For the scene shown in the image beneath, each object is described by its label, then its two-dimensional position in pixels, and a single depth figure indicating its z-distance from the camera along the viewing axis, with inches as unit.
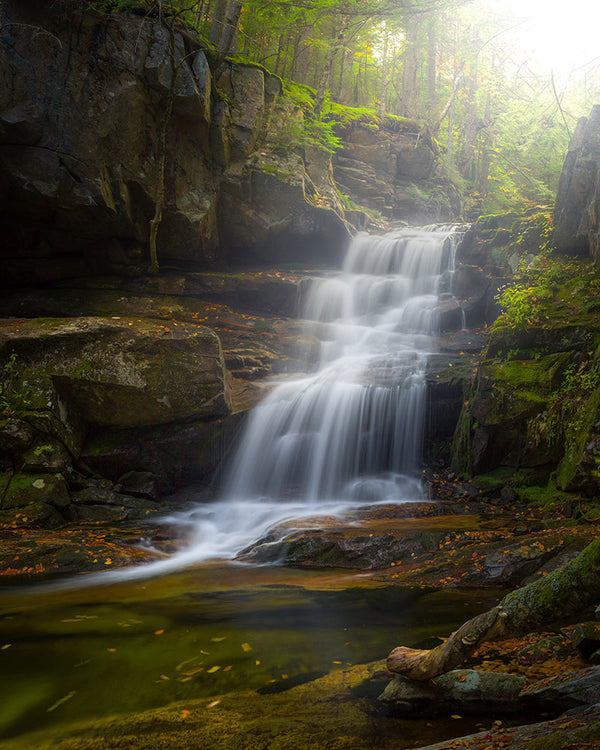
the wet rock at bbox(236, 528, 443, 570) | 207.5
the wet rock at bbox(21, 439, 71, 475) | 282.0
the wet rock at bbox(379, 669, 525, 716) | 87.0
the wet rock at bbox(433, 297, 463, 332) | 483.8
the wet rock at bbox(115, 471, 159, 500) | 321.1
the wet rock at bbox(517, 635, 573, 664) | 101.6
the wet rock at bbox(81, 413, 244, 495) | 327.3
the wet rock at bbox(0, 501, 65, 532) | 255.3
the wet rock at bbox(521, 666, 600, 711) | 78.9
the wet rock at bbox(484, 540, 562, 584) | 163.8
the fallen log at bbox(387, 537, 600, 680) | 80.5
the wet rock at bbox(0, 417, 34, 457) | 282.2
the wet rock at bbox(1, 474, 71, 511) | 267.6
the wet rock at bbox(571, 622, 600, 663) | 95.3
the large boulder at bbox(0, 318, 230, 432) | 307.3
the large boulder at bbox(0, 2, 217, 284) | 376.5
